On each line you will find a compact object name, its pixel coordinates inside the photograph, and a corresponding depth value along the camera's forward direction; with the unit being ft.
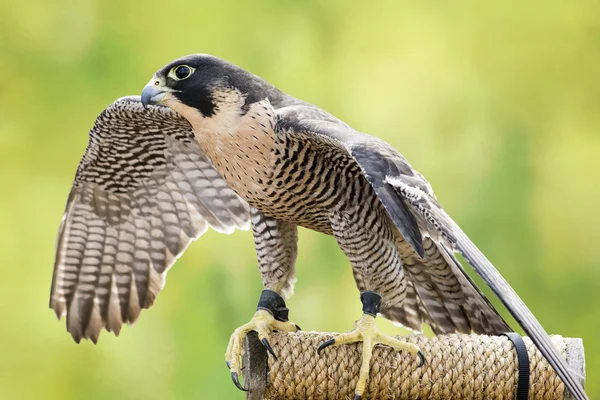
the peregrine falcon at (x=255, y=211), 13.41
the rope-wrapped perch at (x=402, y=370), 13.82
